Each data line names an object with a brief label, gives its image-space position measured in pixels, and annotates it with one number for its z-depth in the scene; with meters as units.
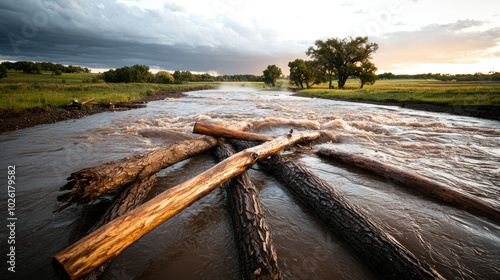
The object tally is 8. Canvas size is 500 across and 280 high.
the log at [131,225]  1.54
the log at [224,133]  5.28
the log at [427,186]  3.09
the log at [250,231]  1.86
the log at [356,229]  1.92
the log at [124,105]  15.13
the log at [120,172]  2.63
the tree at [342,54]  43.50
